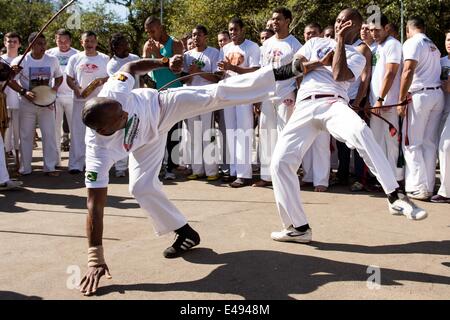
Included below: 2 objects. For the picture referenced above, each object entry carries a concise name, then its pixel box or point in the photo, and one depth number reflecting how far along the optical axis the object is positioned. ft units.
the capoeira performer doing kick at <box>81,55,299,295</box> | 12.78
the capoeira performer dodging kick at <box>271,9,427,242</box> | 15.75
